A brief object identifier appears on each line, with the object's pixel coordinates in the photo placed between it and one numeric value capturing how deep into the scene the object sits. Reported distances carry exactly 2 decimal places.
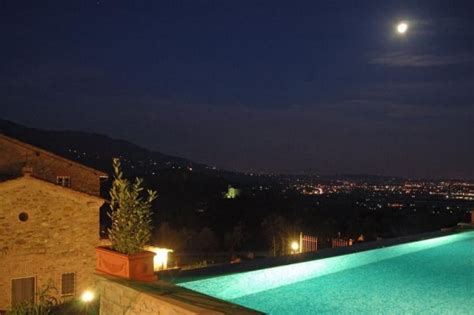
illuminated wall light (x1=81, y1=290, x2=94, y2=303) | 8.44
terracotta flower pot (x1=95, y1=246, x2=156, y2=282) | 4.15
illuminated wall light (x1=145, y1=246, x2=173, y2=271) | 11.32
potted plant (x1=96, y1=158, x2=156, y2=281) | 4.19
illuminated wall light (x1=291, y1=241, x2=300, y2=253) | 16.19
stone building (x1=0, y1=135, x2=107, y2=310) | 13.24
